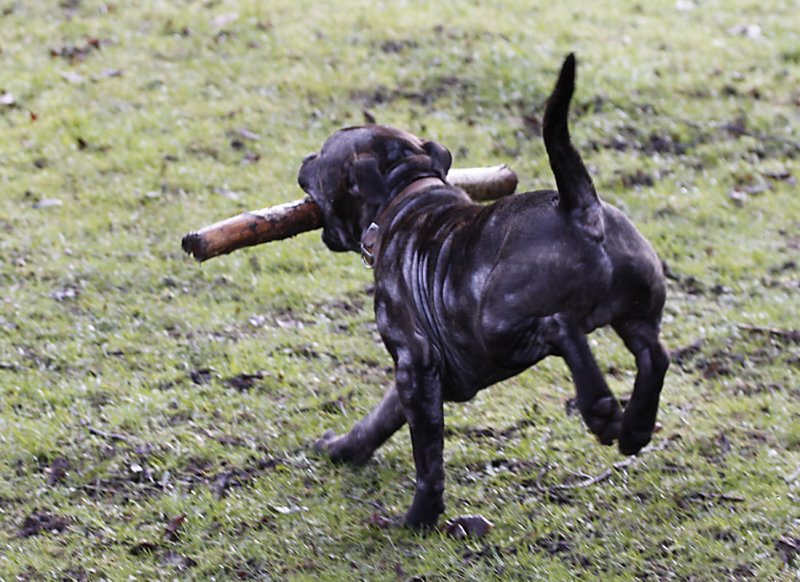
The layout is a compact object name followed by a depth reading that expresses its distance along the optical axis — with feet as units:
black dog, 29.09
